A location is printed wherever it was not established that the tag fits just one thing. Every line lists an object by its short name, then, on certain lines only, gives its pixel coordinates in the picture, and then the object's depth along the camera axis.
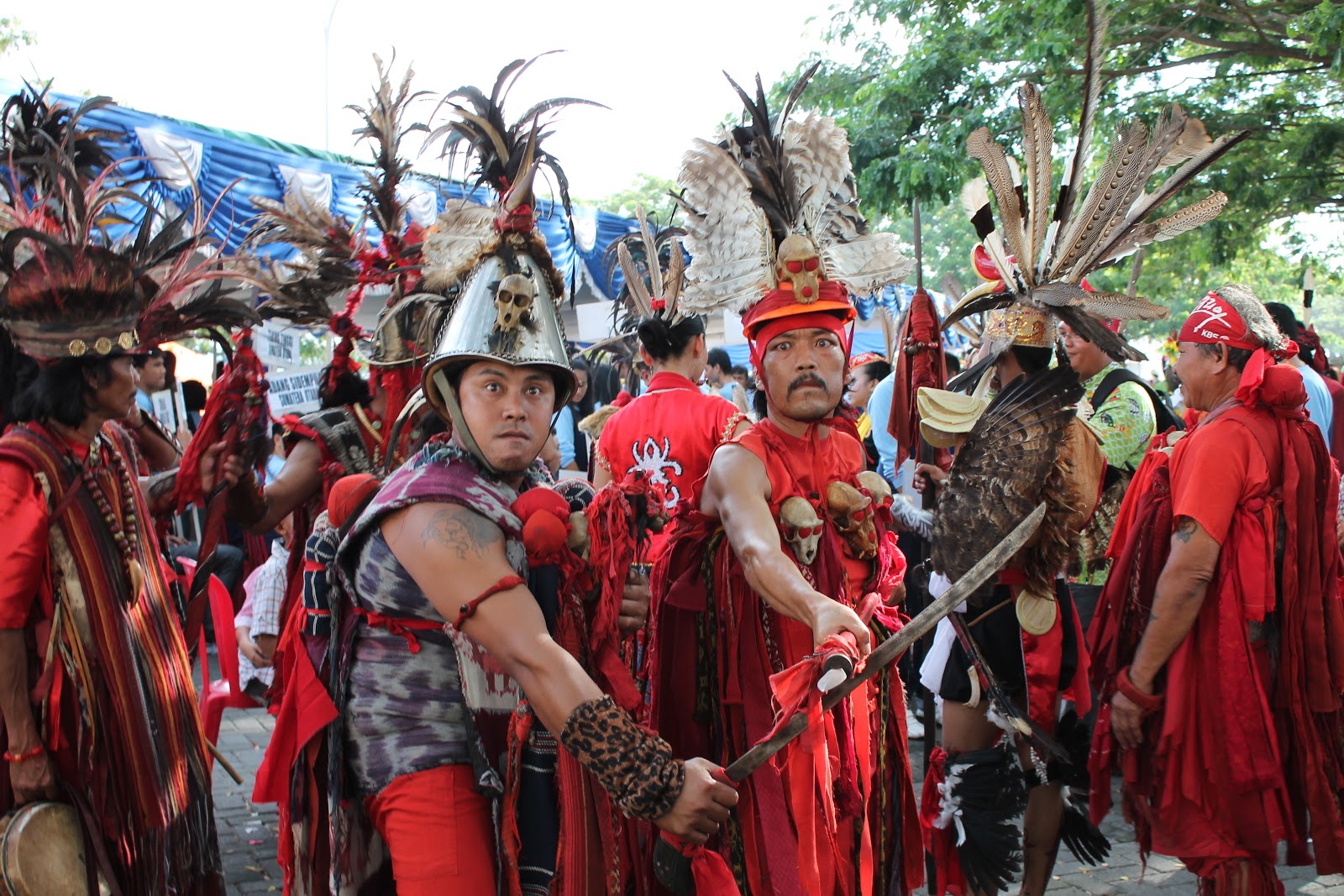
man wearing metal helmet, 2.44
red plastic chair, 4.59
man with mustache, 2.99
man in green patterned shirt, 4.90
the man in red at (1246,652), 3.61
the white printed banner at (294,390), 6.90
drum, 2.99
